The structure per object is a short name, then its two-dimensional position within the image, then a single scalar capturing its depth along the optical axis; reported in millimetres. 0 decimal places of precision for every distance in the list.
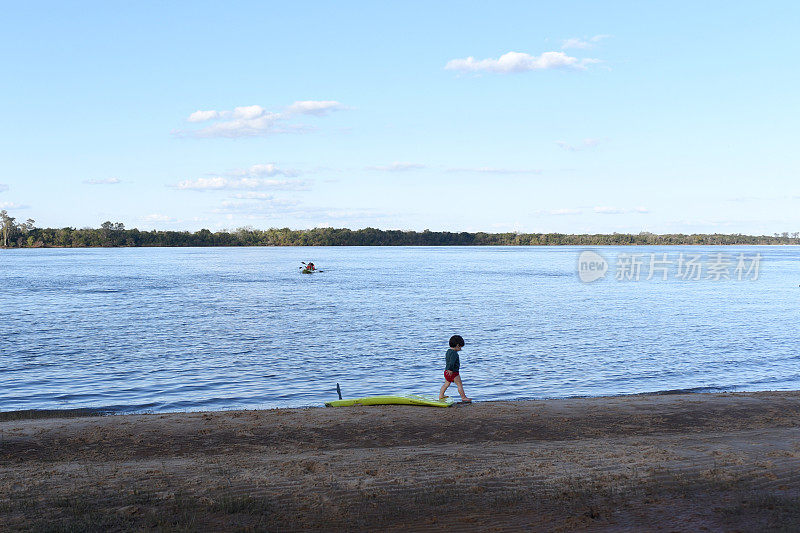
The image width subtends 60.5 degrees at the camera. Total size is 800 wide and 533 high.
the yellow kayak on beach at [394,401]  16156
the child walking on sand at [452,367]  15893
